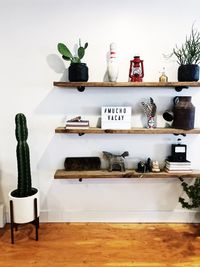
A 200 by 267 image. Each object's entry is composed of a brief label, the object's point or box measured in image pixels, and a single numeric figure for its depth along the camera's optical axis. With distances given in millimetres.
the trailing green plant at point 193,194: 2314
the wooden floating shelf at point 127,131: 2256
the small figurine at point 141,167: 2381
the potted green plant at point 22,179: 2191
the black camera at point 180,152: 2406
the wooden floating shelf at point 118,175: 2314
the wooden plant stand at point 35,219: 2197
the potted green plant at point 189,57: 2207
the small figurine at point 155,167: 2387
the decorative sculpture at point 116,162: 2398
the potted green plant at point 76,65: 2188
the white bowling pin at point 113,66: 2217
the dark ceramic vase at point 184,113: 2242
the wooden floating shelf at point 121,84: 2193
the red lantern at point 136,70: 2266
